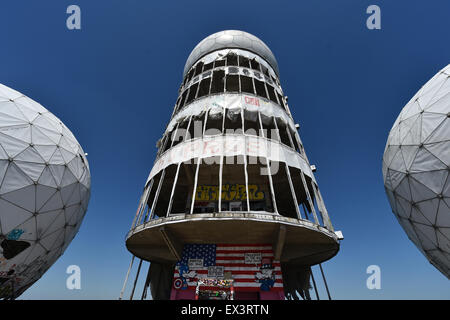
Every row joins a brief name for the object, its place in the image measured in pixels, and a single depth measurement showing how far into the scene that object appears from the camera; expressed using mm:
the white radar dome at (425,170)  11617
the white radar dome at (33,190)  12172
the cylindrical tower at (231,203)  14320
